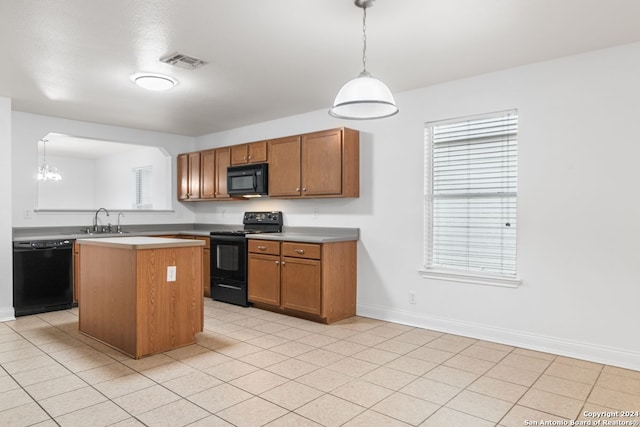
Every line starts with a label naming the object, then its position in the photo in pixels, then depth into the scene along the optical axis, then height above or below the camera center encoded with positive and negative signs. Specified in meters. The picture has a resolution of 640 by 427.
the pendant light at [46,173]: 7.85 +0.67
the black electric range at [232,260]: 5.09 -0.65
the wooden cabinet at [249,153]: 5.36 +0.75
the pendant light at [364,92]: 2.43 +0.70
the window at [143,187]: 8.43 +0.45
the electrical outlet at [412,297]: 4.24 -0.90
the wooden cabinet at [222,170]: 5.90 +0.56
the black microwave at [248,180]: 5.30 +0.38
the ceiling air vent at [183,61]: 3.33 +1.22
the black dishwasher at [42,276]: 4.68 -0.79
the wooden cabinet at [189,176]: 6.42 +0.52
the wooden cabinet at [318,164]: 4.52 +0.51
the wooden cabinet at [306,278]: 4.29 -0.76
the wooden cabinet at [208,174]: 6.12 +0.53
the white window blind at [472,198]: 3.70 +0.11
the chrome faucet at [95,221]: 5.85 -0.18
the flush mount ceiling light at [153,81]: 3.74 +1.17
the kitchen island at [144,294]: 3.26 -0.71
